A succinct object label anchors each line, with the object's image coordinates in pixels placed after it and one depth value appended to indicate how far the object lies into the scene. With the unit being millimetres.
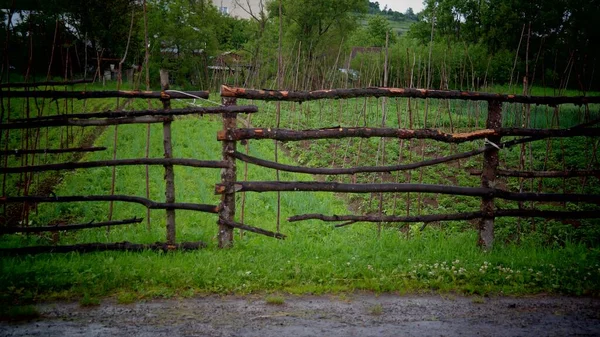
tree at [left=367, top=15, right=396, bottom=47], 71188
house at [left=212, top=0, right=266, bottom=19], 69375
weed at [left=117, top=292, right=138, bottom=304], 4043
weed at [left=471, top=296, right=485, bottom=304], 4212
